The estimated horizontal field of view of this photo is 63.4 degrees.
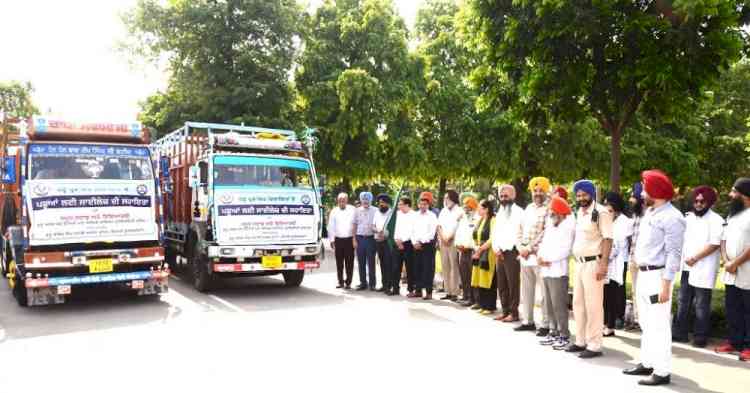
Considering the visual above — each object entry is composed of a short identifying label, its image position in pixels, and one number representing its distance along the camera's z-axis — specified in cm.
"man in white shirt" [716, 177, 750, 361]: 698
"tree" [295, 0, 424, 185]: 2250
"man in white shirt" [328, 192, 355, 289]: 1249
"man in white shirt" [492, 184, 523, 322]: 894
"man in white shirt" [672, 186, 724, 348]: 739
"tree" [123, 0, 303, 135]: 2277
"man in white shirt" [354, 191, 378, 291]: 1231
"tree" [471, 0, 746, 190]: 852
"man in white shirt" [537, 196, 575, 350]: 748
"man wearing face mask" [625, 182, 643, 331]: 835
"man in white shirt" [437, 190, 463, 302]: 1098
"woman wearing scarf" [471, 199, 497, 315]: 961
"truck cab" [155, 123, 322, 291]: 1100
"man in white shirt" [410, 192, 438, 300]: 1116
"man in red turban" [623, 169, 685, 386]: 591
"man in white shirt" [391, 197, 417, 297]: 1137
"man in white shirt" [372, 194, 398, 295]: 1184
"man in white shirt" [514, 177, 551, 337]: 815
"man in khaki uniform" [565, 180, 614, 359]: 684
